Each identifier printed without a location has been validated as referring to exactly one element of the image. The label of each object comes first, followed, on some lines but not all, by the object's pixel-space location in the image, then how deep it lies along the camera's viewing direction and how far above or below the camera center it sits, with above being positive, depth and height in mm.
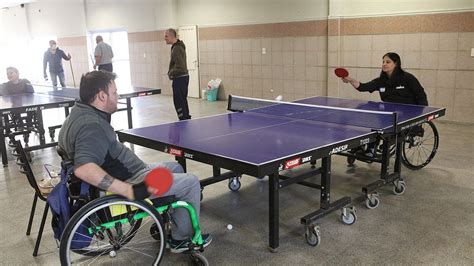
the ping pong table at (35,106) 5129 -575
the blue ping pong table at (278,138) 2637 -611
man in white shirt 9180 -4
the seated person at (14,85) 6305 -408
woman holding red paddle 4363 -386
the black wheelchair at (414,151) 4039 -1108
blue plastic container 10281 -1009
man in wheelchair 2189 -529
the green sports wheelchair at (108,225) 2232 -917
